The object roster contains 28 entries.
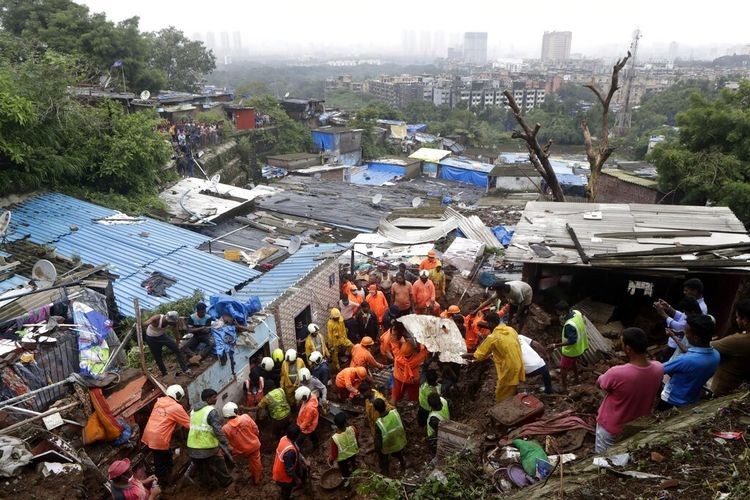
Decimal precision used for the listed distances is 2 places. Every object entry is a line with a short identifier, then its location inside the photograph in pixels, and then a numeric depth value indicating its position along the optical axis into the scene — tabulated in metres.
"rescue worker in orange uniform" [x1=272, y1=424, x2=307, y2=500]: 5.93
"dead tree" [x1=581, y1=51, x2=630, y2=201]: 14.65
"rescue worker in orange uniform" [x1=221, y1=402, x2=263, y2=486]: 6.32
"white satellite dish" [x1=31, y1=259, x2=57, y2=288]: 7.63
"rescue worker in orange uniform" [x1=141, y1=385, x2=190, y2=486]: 6.28
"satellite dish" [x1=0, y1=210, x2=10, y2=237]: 10.09
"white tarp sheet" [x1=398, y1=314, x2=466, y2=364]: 6.81
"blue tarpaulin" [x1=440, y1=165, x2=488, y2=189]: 36.44
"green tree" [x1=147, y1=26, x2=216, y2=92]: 44.12
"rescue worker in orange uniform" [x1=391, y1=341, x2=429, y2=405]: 7.62
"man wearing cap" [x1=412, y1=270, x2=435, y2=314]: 10.75
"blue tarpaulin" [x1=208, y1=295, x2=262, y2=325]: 8.12
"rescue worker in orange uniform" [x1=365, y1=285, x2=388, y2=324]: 10.61
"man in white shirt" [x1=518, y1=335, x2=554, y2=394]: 6.76
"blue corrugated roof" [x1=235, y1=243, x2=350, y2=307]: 9.84
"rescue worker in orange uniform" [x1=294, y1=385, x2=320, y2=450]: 6.73
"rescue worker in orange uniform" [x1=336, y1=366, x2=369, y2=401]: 8.02
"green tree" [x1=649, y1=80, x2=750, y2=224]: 16.00
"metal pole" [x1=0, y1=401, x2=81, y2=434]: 5.52
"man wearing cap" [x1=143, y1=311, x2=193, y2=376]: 7.43
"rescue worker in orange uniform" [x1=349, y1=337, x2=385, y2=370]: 8.37
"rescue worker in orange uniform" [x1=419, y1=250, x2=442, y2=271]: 12.08
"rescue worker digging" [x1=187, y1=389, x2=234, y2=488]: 6.06
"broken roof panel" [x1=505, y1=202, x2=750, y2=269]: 8.55
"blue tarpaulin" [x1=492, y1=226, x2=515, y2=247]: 15.95
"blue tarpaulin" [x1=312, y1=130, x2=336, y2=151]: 37.59
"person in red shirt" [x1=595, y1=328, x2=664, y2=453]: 4.50
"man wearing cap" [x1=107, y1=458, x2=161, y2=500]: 5.12
